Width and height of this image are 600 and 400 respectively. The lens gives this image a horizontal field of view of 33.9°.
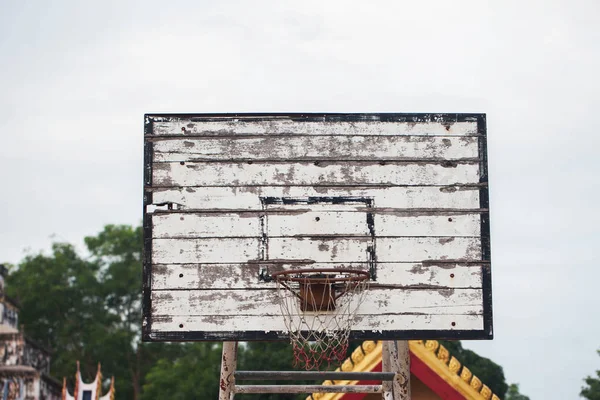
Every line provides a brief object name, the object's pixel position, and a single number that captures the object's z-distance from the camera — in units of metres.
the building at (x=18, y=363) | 23.46
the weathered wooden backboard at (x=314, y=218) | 7.70
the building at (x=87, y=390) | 21.68
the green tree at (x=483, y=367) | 25.70
